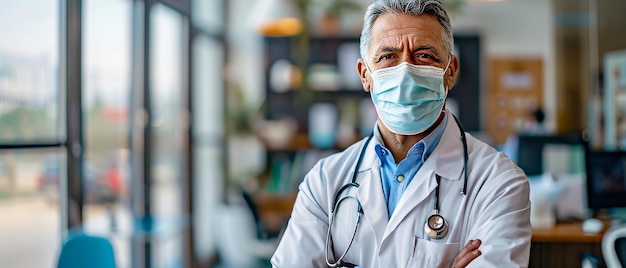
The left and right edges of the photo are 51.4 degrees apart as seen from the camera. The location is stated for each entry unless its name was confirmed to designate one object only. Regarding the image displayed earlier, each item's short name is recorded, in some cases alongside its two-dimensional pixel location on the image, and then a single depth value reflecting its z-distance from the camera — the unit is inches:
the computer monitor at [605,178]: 136.6
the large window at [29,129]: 108.1
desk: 129.3
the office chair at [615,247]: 111.7
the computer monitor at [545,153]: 152.1
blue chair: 92.6
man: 63.4
